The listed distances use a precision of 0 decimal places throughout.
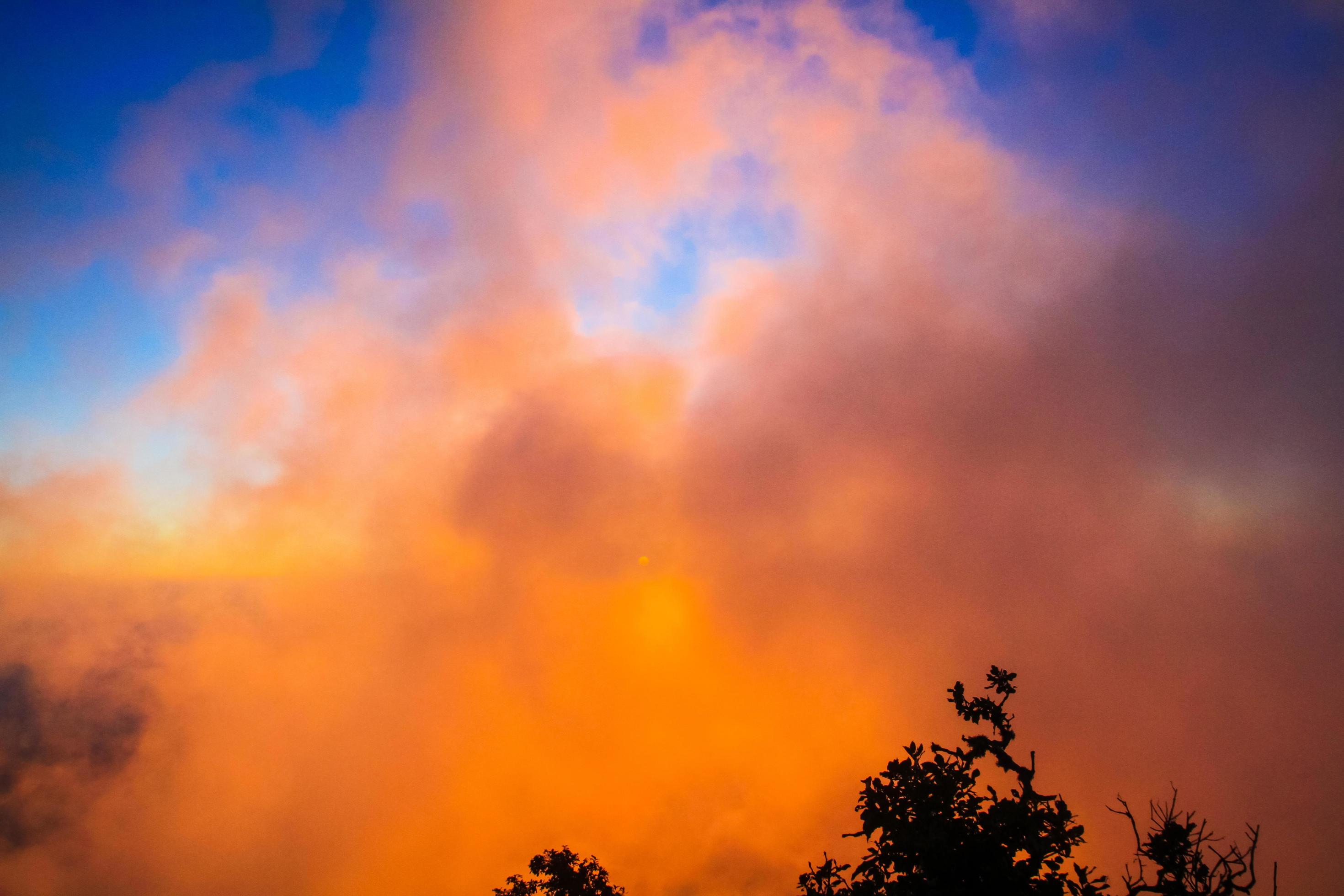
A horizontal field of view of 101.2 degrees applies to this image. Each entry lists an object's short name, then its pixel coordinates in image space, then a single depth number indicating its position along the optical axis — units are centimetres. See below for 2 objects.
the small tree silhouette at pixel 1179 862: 1190
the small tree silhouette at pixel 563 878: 2870
